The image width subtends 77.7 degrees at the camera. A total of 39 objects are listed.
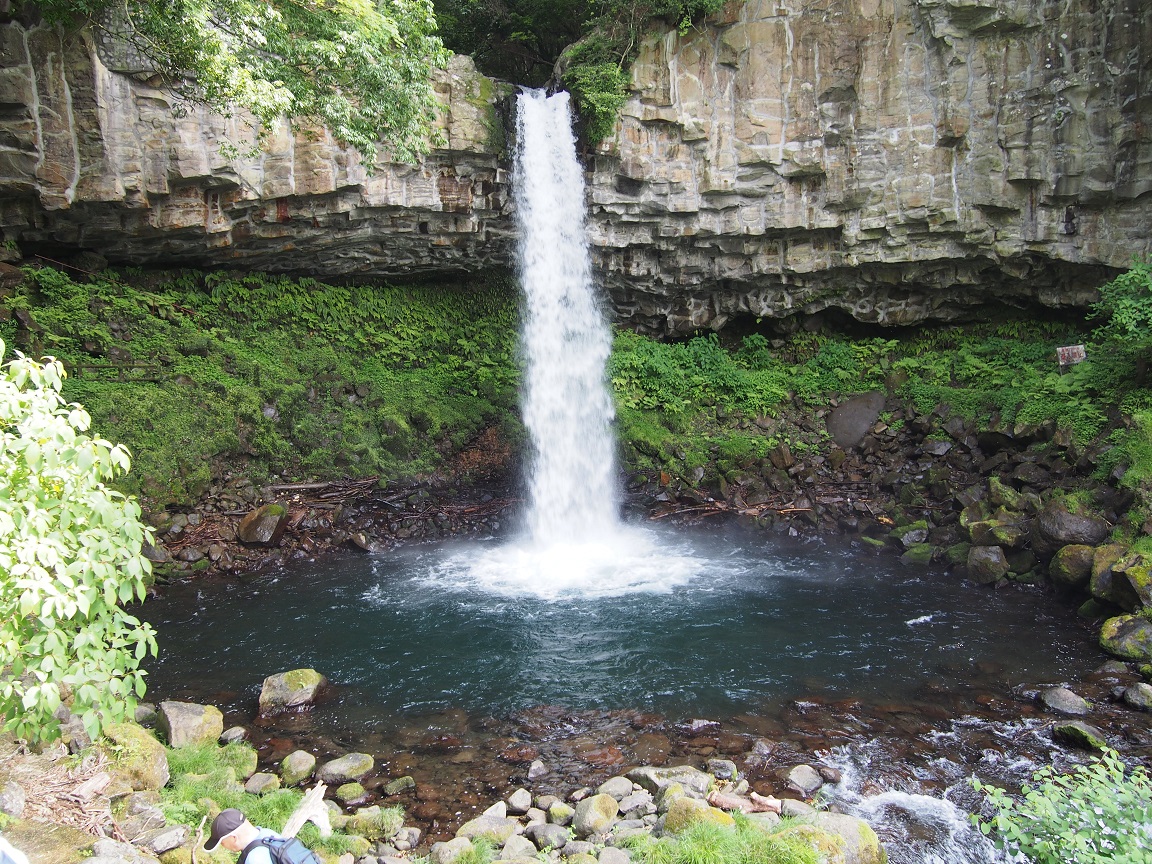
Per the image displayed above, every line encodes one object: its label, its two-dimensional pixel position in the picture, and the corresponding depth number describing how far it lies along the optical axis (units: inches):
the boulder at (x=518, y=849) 222.8
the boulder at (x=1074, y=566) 411.5
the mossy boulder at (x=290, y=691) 323.0
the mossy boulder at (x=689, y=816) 219.9
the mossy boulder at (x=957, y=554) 485.4
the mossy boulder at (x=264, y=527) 522.9
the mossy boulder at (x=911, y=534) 525.3
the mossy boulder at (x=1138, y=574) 366.6
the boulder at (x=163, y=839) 202.7
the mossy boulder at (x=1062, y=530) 429.7
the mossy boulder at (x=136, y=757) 234.4
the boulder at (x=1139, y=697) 305.0
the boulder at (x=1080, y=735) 277.2
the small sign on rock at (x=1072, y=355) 558.9
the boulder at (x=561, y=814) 243.6
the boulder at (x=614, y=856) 208.7
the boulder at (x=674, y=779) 252.7
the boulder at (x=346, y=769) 270.8
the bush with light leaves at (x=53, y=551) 146.3
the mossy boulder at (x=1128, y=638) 346.0
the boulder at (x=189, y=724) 279.1
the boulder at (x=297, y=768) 270.5
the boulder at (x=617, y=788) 253.6
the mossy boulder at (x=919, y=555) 503.8
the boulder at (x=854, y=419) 657.6
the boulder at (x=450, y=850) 220.5
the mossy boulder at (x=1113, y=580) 374.9
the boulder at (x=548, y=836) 227.8
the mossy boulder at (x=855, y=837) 205.2
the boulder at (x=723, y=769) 266.8
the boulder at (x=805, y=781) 258.7
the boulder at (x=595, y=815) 233.1
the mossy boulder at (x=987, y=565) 454.3
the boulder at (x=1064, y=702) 306.2
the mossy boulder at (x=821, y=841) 195.0
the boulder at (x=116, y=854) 178.0
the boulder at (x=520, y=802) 250.4
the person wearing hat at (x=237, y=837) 148.9
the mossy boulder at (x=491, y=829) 233.0
